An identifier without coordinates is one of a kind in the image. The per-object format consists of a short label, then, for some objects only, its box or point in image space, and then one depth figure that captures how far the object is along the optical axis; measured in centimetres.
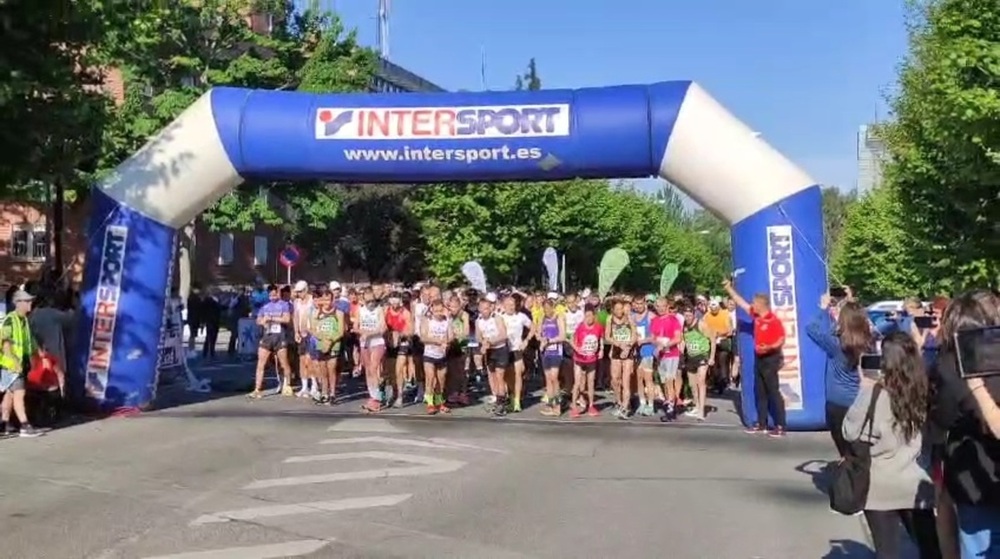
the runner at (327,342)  1595
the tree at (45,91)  1170
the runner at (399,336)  1588
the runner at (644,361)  1544
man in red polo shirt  1333
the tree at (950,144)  1712
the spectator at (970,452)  438
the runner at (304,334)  1662
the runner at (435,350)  1521
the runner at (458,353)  1558
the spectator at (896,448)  542
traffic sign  3206
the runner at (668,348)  1516
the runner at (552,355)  1562
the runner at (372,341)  1548
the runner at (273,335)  1680
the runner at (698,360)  1545
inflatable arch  1367
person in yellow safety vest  1245
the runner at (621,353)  1546
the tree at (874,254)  4847
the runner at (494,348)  1552
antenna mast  7341
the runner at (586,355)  1530
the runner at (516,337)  1569
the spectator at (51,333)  1352
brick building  4125
